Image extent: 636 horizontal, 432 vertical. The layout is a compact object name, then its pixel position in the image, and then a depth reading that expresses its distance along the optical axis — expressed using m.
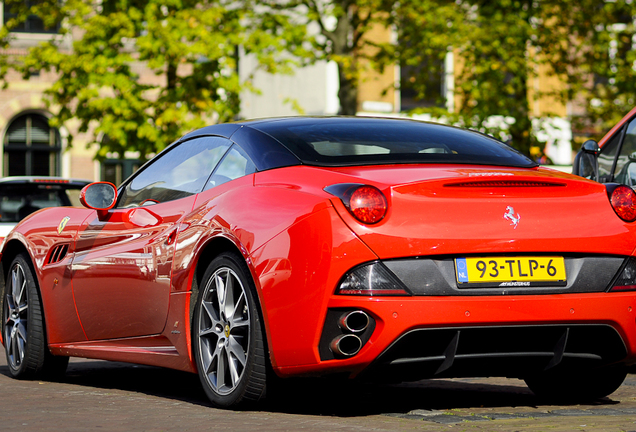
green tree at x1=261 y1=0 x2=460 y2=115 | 22.02
